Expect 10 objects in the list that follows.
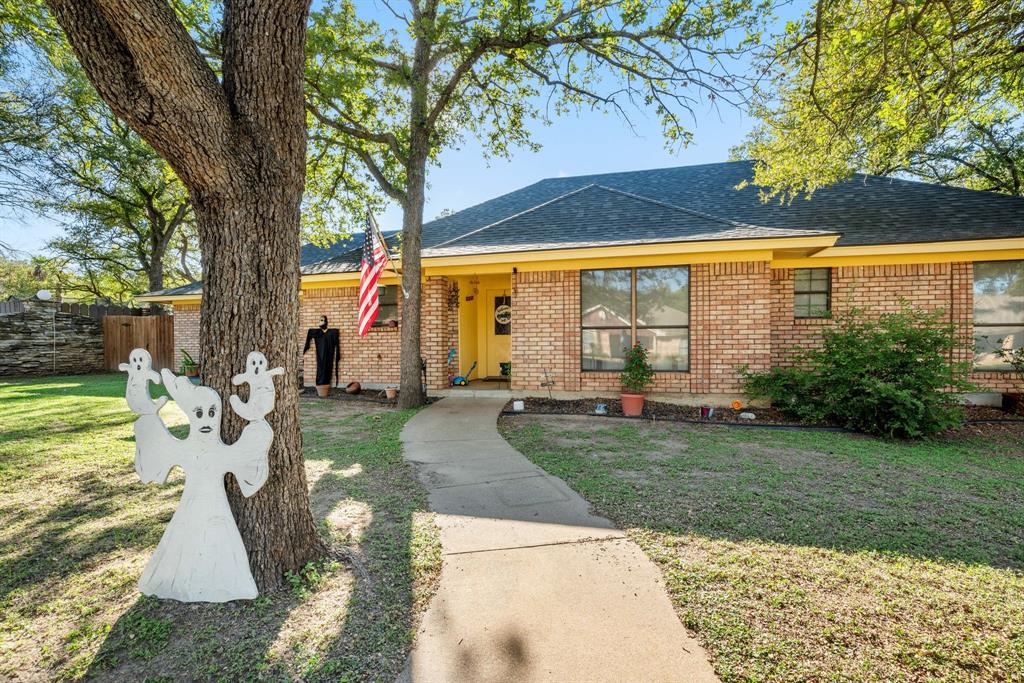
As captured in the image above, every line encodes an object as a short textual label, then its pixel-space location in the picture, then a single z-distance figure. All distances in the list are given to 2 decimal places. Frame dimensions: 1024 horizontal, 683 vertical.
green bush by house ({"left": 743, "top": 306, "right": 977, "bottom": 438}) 5.52
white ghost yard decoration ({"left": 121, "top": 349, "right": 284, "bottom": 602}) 2.18
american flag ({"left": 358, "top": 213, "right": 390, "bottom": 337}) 6.84
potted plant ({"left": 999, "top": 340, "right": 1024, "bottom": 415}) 6.99
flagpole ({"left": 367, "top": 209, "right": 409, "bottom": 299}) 7.10
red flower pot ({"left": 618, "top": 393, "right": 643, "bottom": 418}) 6.96
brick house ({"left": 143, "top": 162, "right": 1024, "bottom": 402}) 7.33
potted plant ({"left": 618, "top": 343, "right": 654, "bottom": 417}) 6.98
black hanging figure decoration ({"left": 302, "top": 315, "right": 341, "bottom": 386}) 9.70
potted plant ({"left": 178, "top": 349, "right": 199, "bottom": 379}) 12.45
